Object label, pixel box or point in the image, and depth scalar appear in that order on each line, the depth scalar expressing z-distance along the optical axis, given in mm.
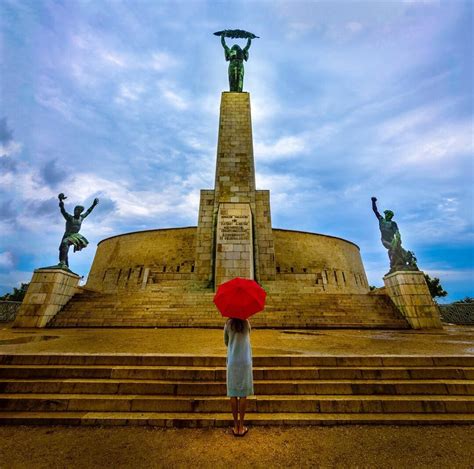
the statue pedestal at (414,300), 9094
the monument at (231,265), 9398
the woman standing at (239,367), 2775
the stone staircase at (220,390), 3164
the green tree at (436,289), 27550
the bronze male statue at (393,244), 10352
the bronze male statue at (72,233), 10594
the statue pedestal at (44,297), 9156
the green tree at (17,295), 30344
